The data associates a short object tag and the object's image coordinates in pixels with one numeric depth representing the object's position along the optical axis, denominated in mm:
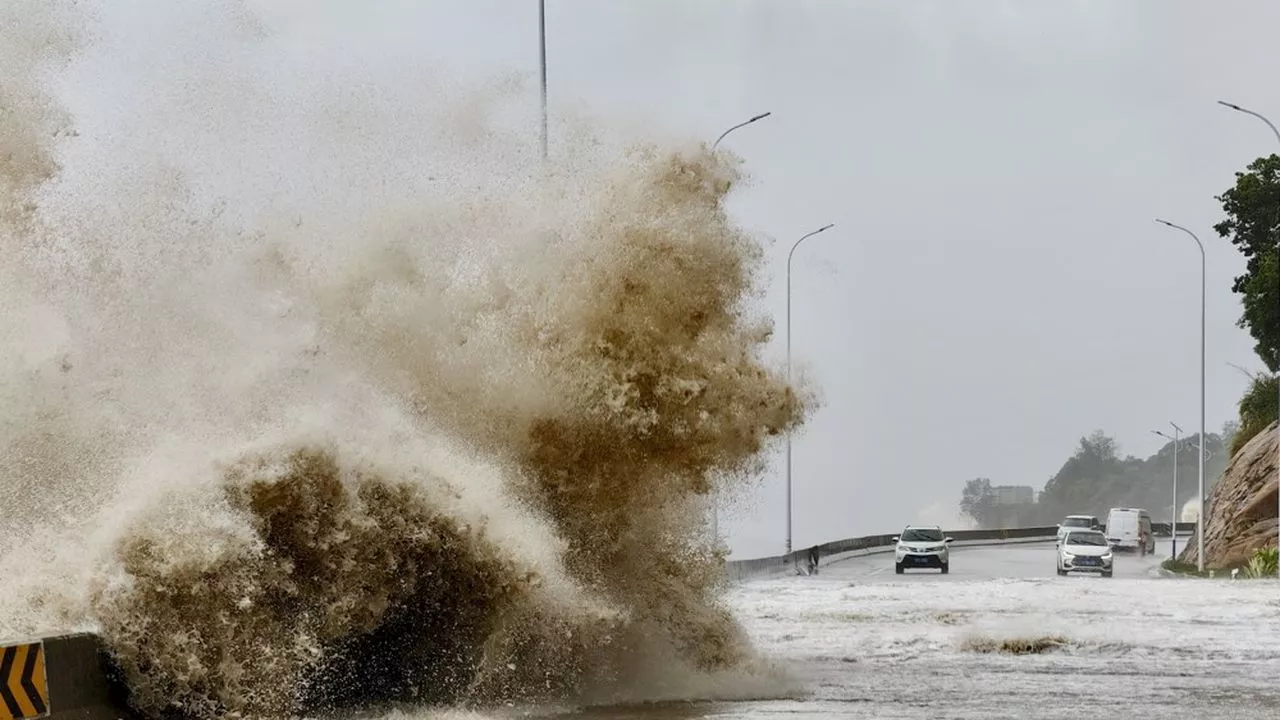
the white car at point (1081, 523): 83606
